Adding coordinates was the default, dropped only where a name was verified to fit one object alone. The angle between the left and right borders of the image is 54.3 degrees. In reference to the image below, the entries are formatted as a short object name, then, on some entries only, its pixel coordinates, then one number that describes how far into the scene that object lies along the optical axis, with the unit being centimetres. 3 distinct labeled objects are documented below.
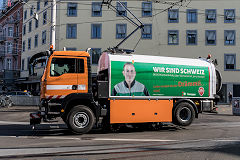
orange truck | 805
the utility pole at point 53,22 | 1504
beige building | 2966
